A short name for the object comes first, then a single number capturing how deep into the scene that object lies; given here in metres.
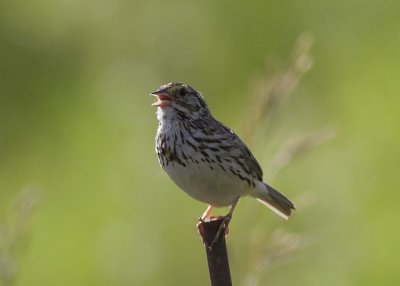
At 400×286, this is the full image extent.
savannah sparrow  9.35
